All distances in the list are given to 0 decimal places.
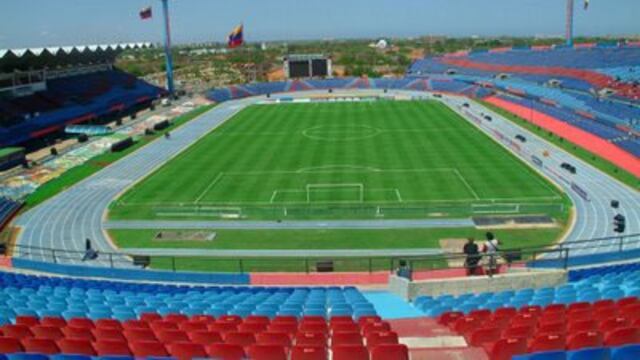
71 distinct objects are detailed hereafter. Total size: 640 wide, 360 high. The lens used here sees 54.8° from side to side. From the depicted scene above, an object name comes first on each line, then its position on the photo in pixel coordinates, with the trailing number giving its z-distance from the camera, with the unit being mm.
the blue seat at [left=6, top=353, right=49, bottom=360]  9016
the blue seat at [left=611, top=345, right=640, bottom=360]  8312
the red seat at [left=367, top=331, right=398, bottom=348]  9751
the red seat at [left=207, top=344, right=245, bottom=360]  9250
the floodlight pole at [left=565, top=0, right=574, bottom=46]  120162
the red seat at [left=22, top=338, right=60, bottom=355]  9695
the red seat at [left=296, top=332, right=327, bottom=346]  9906
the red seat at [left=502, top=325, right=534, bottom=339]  9834
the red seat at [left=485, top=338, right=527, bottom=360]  8828
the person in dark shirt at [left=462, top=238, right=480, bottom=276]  20272
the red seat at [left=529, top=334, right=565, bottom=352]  8844
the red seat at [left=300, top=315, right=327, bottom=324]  11945
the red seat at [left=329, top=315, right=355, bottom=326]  11797
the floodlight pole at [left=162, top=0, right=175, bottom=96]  103075
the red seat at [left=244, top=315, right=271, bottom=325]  11991
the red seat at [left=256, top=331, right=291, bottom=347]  10188
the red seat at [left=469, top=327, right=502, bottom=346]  10125
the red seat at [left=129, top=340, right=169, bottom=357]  9422
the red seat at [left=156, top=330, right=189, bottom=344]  10492
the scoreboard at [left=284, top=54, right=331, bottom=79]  118938
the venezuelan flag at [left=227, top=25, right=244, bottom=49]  99438
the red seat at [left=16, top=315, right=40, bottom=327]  11898
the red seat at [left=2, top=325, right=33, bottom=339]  10773
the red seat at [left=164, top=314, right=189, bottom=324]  12534
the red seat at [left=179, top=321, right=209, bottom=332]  11398
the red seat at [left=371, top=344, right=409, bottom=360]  8961
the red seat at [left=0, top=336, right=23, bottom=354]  9512
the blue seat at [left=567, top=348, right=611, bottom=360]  8359
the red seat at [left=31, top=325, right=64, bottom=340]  10836
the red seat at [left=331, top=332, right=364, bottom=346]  9777
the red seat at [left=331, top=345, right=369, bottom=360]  9039
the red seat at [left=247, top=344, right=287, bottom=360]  9211
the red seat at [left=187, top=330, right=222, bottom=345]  10289
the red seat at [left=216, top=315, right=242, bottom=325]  12212
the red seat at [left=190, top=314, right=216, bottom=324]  12584
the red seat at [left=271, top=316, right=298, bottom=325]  11938
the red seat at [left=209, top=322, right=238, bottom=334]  11258
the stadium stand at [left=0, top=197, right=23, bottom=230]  37812
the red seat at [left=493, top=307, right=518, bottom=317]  11953
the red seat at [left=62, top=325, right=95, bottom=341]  10702
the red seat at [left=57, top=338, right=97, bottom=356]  9570
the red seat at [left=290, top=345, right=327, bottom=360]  9117
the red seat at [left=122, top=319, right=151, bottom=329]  11434
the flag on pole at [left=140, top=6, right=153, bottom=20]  91750
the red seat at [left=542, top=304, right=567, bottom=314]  11588
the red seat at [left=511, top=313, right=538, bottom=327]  10691
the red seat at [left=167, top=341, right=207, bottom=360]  9336
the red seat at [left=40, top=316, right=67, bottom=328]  11797
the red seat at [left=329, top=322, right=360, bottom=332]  10930
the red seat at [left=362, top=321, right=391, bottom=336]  10805
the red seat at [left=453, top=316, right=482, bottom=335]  11289
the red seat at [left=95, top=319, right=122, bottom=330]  11305
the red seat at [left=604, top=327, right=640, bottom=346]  8805
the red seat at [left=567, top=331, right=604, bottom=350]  8867
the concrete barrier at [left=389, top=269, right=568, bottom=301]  17703
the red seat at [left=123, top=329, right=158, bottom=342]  10412
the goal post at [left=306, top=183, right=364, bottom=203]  40406
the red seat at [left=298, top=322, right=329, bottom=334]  11109
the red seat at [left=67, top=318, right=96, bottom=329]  11525
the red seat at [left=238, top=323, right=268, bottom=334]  11242
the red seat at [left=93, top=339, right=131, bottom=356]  9503
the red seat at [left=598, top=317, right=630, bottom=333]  9516
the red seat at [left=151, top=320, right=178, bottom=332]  11336
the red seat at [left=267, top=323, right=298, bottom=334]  11172
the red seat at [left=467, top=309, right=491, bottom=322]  11862
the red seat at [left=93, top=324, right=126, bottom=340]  10395
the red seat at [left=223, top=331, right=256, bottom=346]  10234
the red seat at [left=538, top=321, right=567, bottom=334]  9734
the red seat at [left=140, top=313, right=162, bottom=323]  12770
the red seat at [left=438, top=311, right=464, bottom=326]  12539
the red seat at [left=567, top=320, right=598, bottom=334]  9719
